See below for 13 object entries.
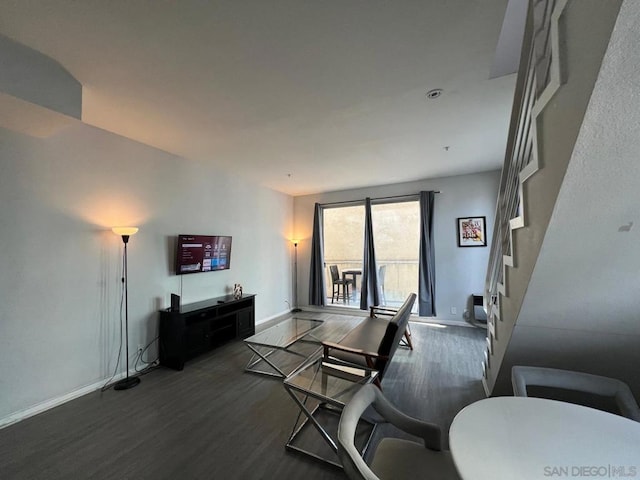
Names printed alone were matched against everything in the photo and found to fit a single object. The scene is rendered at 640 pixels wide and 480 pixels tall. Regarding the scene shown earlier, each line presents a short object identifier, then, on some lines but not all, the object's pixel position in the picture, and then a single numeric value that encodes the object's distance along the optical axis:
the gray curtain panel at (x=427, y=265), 4.72
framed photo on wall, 4.50
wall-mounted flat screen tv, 3.43
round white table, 0.86
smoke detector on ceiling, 2.12
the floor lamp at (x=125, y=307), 2.64
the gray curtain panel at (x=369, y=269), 5.18
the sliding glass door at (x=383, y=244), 5.54
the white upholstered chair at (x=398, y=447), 1.09
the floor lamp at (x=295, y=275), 6.00
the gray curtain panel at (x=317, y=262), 5.71
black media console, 3.03
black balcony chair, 6.01
